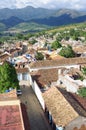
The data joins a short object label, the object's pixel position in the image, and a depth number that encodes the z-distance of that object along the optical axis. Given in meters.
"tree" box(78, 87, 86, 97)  20.16
